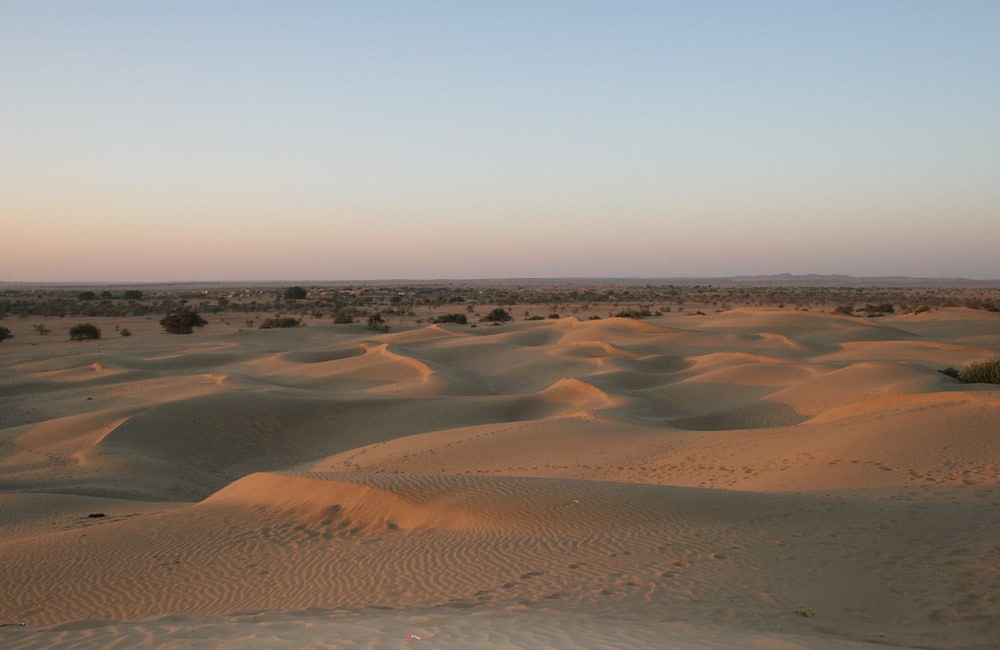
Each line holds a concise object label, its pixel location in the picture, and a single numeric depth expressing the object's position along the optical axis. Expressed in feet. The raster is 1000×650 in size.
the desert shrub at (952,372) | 80.74
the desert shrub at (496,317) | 175.79
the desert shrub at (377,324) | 151.53
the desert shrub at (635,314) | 179.78
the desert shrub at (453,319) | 173.37
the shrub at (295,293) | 300.16
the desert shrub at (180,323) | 151.23
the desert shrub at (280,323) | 160.04
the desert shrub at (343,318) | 173.58
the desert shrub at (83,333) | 140.26
